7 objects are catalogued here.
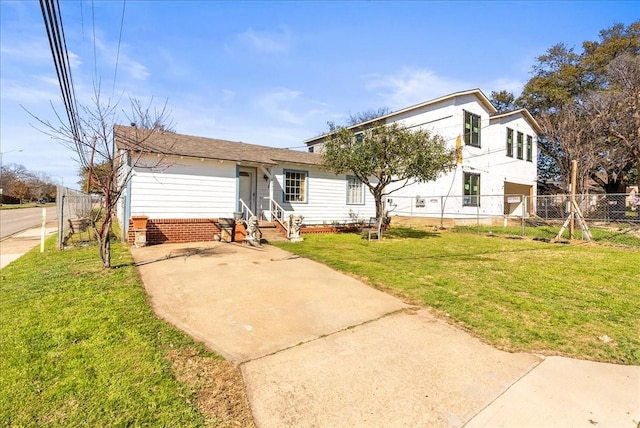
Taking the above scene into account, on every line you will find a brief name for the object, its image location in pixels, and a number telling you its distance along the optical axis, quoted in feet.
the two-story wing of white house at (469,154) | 60.59
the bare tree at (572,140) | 64.64
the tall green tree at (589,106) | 64.03
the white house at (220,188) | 36.06
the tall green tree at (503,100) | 99.19
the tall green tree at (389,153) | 38.17
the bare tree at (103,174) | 21.68
